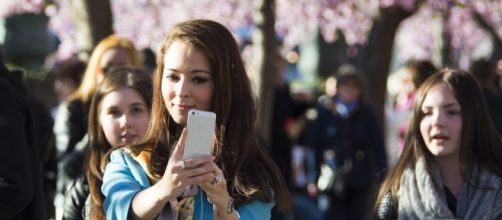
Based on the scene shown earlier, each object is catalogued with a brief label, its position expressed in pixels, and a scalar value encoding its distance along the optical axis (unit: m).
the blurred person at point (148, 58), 14.90
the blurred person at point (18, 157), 6.52
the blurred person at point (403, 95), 13.54
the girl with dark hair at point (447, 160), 7.55
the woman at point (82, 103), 10.23
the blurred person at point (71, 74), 12.72
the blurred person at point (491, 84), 12.95
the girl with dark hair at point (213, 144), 5.76
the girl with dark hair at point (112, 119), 7.97
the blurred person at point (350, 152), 15.47
